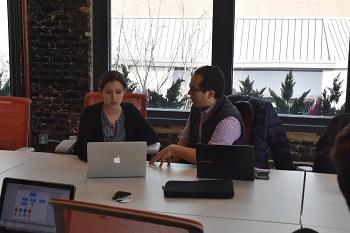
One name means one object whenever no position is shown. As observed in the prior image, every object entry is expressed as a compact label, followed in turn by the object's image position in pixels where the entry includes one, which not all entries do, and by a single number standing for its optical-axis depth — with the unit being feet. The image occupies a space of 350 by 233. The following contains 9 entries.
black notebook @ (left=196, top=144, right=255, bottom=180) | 7.80
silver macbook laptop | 7.94
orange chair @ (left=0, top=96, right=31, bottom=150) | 11.54
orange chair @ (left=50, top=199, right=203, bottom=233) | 3.54
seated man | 9.06
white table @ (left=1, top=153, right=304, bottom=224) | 6.70
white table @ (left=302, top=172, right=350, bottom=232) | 6.32
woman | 10.53
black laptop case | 7.22
